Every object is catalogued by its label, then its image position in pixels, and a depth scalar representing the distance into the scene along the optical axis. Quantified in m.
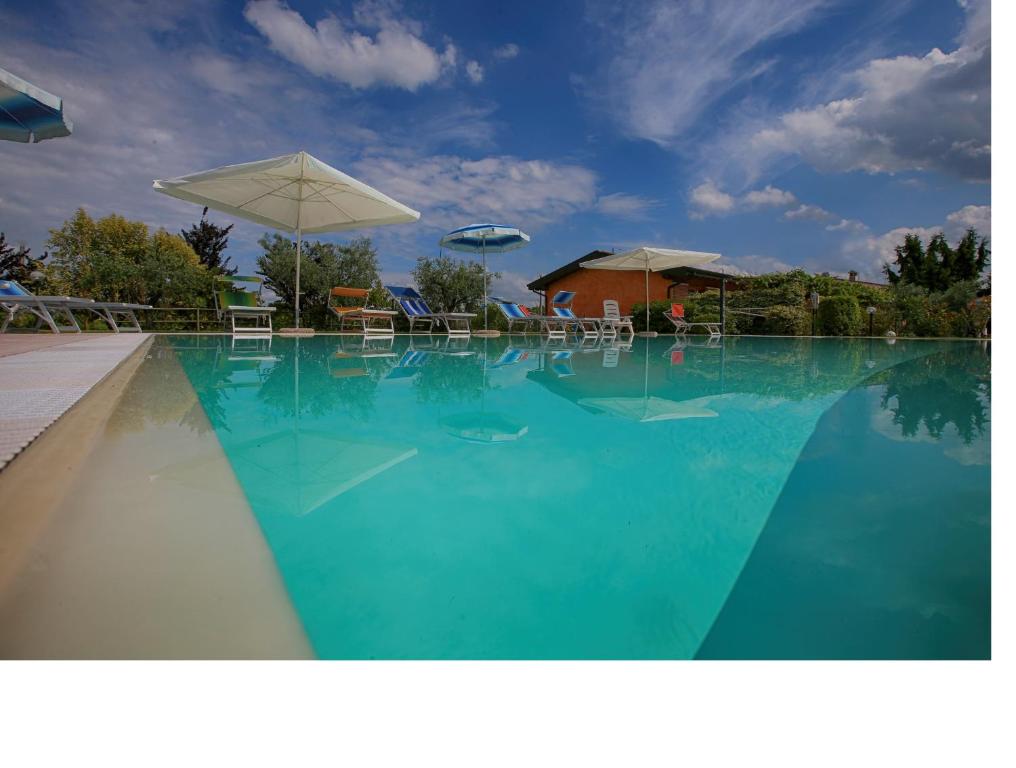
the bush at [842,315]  13.94
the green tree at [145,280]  12.49
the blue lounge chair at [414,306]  12.46
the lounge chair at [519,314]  12.48
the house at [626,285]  19.56
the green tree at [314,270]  14.65
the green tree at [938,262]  24.23
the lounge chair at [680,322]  14.21
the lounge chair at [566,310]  13.65
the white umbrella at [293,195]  8.30
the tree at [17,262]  17.05
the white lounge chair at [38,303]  6.93
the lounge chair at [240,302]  10.27
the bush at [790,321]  14.59
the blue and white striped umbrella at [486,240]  12.66
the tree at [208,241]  24.97
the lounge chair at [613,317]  14.16
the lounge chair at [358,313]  11.42
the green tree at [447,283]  17.05
